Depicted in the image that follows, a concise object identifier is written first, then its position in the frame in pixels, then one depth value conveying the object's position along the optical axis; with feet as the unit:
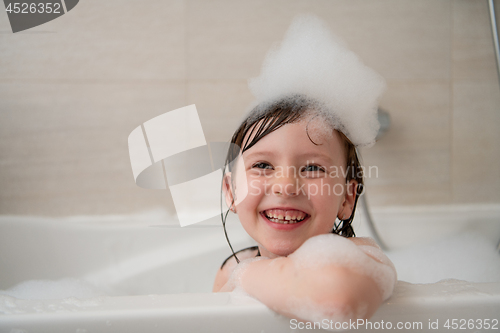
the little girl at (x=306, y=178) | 1.19
